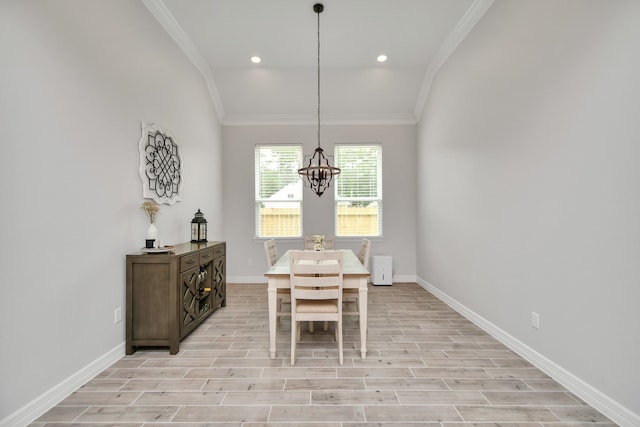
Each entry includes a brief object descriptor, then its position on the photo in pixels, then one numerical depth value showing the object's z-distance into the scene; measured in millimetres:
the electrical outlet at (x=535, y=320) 2305
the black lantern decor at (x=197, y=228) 3671
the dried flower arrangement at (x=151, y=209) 2703
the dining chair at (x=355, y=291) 3046
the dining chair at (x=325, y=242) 4083
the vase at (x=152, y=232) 2684
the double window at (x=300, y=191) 5227
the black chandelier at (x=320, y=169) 3084
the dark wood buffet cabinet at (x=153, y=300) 2531
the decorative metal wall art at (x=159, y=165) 2828
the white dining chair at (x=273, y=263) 2961
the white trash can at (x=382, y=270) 4918
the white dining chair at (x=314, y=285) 2309
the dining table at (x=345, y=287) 2455
